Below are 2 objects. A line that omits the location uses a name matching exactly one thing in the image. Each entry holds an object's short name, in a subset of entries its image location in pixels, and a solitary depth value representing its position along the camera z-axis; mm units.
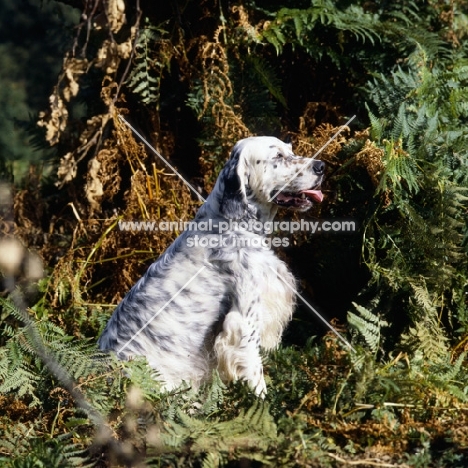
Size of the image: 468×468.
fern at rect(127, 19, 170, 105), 12024
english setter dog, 9086
